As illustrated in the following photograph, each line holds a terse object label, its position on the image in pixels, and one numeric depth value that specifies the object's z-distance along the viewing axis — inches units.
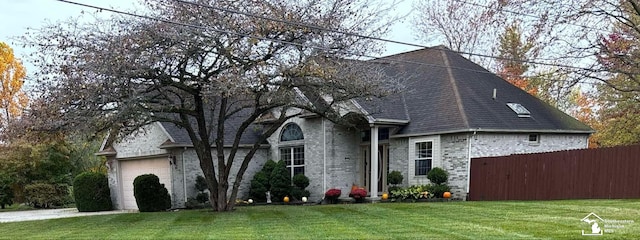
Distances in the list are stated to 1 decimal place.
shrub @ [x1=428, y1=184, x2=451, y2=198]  627.8
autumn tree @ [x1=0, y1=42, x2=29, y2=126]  1096.8
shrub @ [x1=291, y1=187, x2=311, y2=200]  733.3
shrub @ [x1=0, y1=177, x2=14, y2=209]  960.9
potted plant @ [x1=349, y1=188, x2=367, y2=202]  666.2
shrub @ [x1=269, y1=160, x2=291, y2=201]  743.1
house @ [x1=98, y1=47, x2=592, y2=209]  643.5
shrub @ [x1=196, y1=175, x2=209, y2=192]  735.1
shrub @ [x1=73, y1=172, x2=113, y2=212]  786.8
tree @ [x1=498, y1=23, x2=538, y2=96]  1034.7
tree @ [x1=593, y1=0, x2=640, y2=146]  668.1
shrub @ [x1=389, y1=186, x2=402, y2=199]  655.0
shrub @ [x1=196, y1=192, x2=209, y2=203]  726.5
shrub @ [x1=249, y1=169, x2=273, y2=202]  757.3
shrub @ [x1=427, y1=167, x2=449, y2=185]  630.5
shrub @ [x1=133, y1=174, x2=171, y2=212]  689.6
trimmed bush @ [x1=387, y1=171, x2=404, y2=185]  660.7
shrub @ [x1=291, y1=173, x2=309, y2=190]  735.1
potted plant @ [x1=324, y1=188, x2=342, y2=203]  685.3
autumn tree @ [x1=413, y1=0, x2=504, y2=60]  1111.6
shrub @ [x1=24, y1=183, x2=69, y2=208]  951.6
